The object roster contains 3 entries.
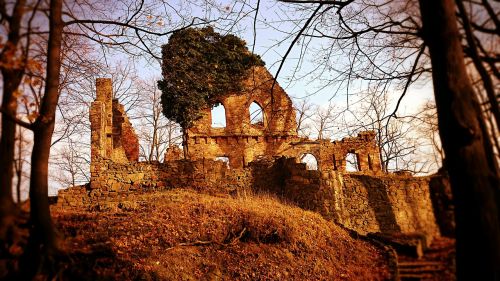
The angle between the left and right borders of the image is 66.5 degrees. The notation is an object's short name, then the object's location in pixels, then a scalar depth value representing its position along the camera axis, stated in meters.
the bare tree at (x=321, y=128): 33.19
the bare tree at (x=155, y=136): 29.90
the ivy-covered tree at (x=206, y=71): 21.97
